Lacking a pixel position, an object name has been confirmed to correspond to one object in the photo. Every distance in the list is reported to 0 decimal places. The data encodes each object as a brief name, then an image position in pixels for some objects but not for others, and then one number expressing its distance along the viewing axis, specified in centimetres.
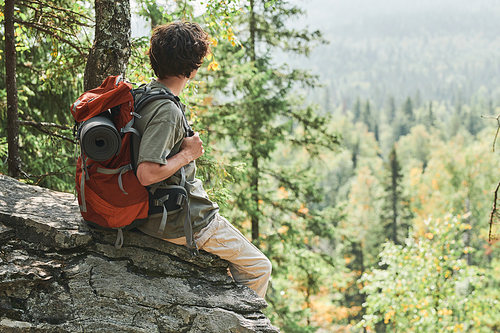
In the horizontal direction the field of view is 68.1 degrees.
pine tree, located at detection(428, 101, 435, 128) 7984
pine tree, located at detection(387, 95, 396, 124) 10788
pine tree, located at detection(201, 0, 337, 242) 923
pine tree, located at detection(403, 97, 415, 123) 8875
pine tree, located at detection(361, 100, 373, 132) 9375
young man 212
